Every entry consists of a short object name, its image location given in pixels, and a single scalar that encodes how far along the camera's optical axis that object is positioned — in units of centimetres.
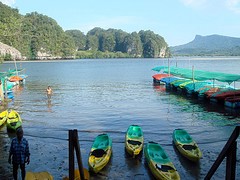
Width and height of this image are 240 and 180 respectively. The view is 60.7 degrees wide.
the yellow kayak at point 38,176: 702
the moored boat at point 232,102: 1911
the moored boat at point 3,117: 1441
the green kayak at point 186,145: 1010
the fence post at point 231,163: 615
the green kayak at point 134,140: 1046
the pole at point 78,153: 635
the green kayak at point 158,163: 831
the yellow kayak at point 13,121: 1354
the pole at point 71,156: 638
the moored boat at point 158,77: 3677
